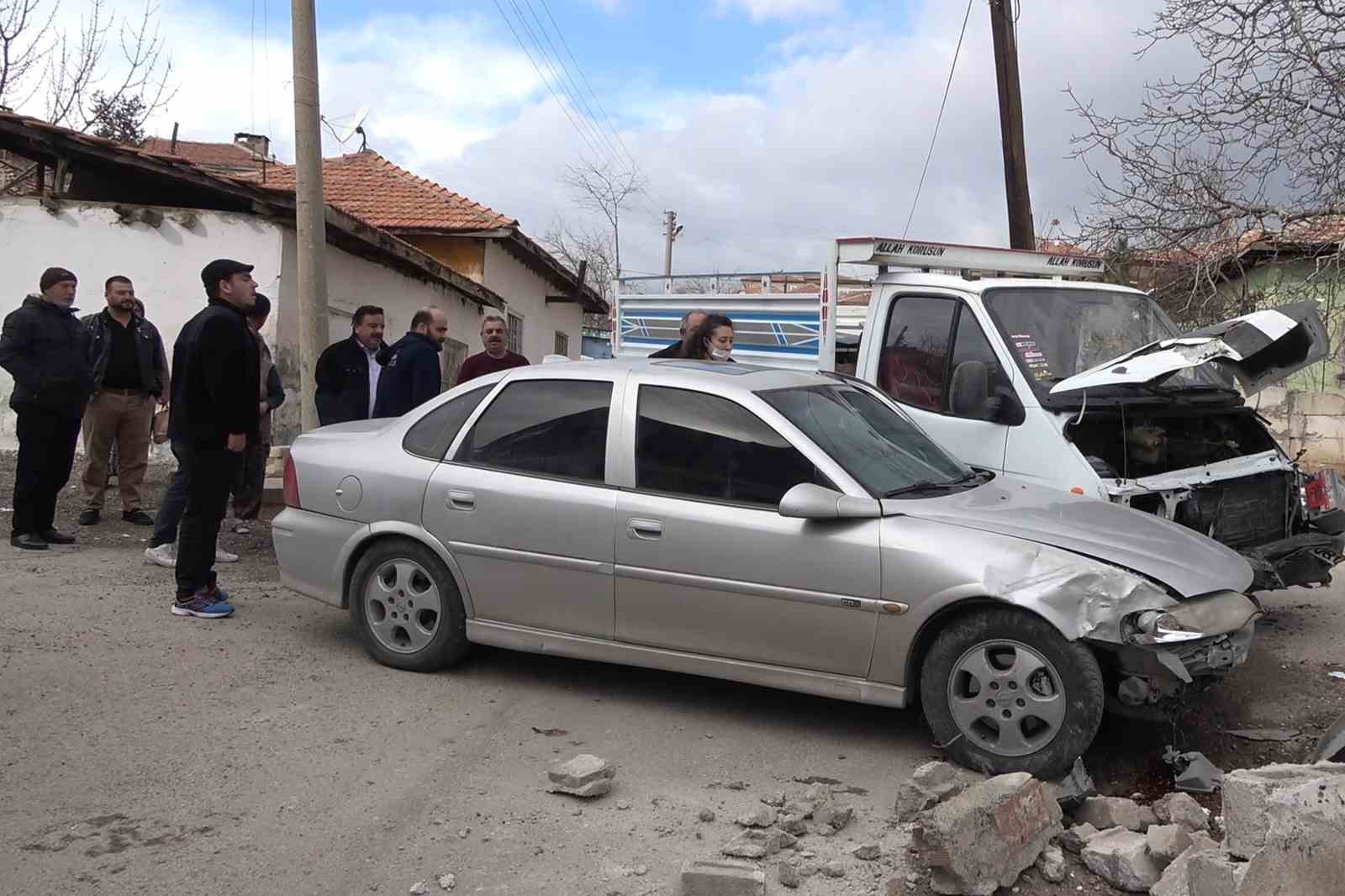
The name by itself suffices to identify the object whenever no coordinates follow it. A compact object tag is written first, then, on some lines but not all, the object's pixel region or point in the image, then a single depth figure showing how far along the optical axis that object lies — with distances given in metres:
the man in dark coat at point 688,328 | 7.69
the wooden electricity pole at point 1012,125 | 12.95
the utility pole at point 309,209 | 9.58
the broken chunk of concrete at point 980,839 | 3.37
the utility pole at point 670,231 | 50.22
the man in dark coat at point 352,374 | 7.95
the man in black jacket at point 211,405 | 6.02
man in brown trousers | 8.16
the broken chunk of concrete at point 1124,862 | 3.42
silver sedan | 4.23
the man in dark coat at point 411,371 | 7.84
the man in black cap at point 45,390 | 7.40
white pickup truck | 5.92
